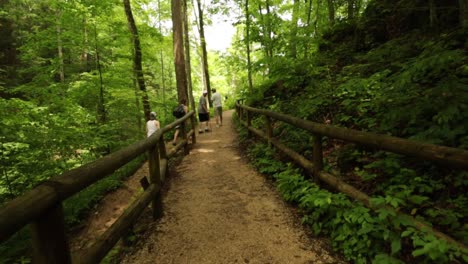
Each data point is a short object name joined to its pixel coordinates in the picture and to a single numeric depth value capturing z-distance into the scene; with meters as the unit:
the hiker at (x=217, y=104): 13.55
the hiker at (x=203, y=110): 11.65
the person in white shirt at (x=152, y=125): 8.44
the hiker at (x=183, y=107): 9.48
